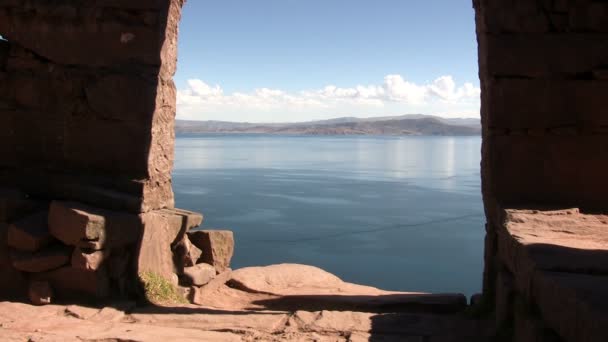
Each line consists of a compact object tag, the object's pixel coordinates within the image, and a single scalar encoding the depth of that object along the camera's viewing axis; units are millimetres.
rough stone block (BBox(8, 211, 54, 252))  4828
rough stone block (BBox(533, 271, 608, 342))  2086
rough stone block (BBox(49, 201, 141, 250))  4727
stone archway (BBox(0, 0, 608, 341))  4949
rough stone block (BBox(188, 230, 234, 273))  6805
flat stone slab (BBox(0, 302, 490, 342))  3936
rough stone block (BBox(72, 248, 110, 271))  4766
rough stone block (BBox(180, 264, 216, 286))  6141
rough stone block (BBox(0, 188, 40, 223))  5008
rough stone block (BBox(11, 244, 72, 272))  4813
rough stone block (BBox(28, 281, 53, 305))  4758
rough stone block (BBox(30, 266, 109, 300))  4848
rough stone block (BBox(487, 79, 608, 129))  4961
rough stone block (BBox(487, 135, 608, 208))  5008
